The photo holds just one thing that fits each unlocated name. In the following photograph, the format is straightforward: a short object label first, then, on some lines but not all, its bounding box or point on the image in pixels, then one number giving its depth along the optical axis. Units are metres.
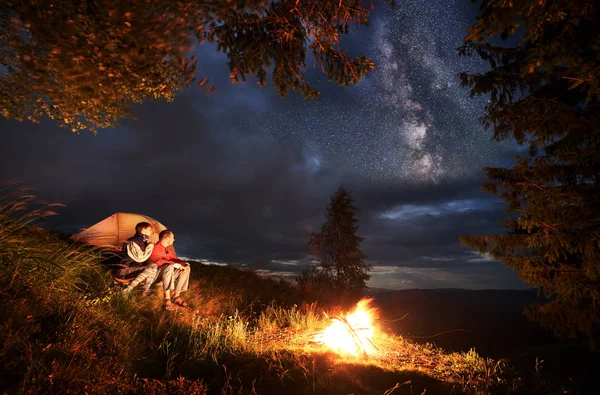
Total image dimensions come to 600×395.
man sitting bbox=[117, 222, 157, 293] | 8.20
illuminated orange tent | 11.10
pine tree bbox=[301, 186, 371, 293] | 22.72
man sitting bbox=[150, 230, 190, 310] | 8.52
